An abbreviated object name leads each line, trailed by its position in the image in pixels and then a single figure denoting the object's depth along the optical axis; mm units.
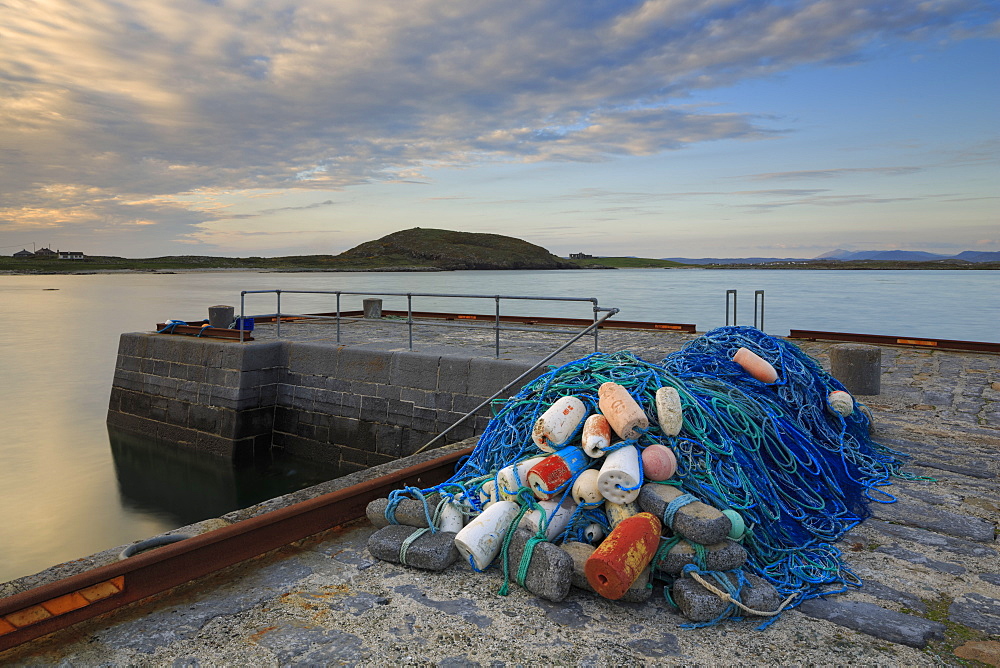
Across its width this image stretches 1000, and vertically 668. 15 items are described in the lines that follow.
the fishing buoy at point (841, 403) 5000
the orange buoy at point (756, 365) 4746
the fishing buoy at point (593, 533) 3080
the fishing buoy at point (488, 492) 3439
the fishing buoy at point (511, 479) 3232
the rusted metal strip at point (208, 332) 10492
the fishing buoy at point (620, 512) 3018
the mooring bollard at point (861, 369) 7199
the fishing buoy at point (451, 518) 3359
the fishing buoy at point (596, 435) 3264
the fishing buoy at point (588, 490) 3105
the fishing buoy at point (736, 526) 2912
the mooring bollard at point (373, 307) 14625
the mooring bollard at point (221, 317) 11508
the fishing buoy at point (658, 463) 3178
